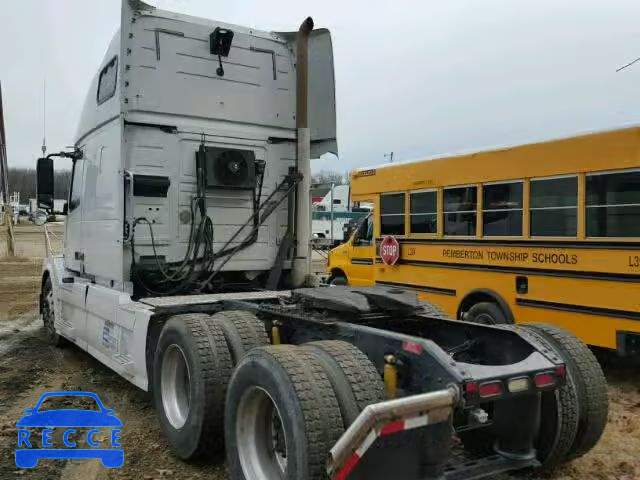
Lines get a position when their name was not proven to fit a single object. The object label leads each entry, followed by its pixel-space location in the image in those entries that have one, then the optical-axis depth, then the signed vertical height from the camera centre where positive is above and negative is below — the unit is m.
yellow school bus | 6.54 +0.19
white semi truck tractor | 3.10 -0.54
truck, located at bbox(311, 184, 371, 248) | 35.97 +1.78
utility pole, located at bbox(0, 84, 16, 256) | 20.85 +2.76
